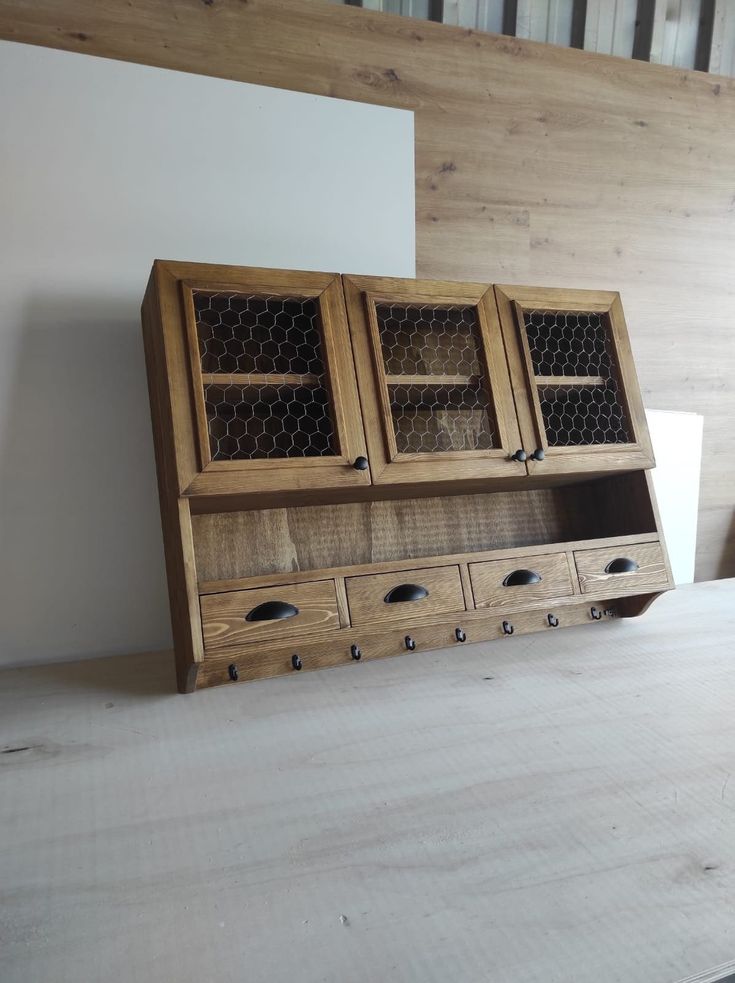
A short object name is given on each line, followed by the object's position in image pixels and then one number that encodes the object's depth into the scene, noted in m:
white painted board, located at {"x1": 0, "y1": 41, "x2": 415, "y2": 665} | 1.54
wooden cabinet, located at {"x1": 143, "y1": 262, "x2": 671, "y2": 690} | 1.32
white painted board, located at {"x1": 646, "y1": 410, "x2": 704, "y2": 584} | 2.23
